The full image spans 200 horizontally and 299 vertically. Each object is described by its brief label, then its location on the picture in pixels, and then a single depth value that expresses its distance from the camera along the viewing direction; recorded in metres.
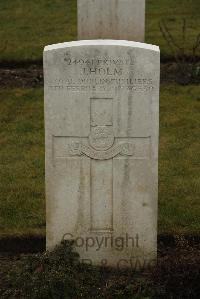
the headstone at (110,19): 8.22
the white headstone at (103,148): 5.17
